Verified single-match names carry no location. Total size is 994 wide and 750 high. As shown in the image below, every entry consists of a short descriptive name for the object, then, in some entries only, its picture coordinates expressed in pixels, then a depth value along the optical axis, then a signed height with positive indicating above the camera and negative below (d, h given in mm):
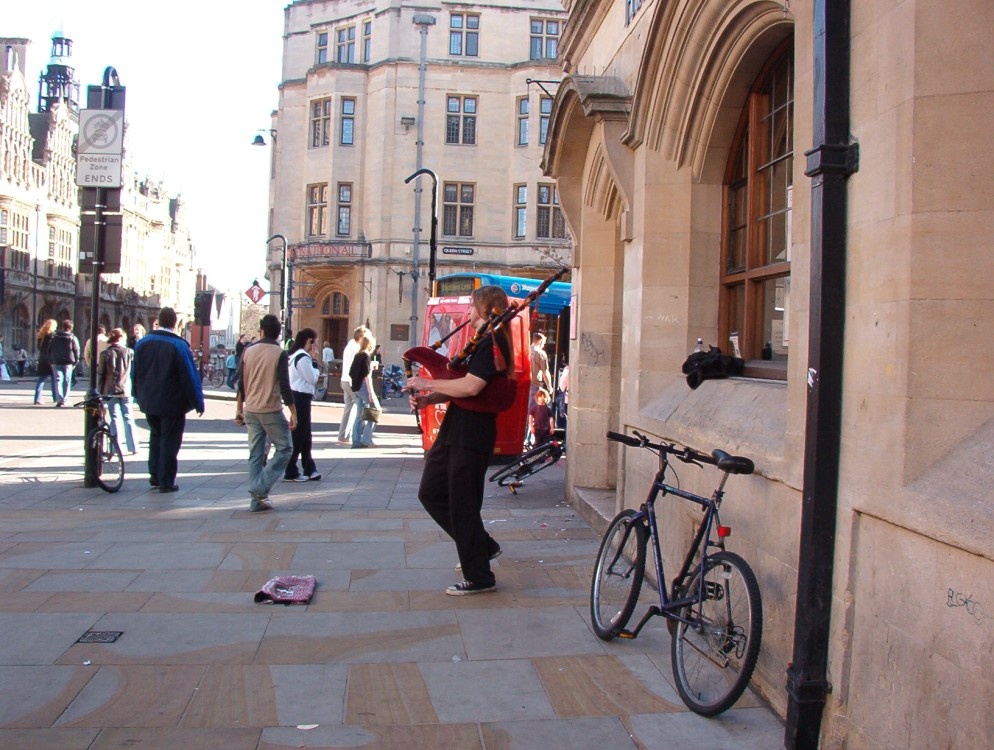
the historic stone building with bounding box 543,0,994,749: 3014 -98
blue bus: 16625 +1397
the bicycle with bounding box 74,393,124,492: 9695 -943
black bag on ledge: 5871 +67
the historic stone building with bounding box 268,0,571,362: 39125 +8712
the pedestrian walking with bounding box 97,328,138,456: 11617 -224
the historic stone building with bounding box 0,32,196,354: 60281 +10222
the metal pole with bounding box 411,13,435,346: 36000 +6983
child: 12500 -579
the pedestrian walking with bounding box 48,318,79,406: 20656 +76
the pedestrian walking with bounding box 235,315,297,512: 8750 -394
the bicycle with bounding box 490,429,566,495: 10008 -955
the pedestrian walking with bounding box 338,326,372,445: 14157 -342
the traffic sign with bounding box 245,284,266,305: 27328 +2034
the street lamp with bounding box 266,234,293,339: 28884 +1934
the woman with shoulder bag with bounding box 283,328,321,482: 10812 -384
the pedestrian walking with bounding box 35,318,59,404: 21703 +44
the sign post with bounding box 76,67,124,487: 10156 +1910
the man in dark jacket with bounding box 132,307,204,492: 9648 -296
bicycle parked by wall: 3873 -1012
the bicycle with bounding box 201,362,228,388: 36350 -506
